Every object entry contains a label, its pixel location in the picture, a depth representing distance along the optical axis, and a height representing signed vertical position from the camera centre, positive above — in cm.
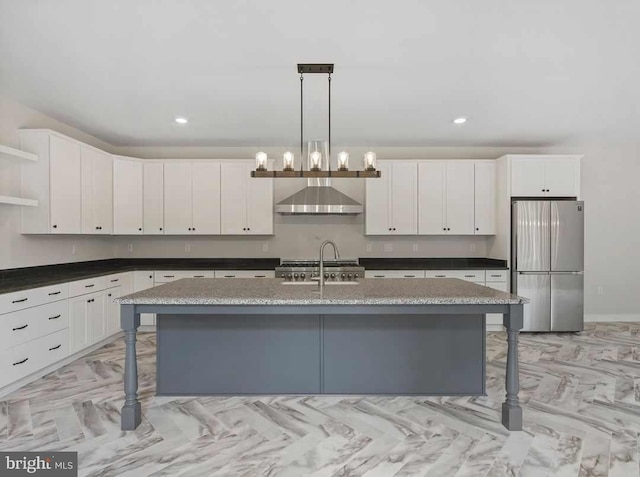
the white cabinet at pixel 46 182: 379 +57
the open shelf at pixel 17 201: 328 +33
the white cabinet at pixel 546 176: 502 +82
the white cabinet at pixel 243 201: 525 +50
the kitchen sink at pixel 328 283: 324 -42
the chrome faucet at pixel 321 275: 287 -31
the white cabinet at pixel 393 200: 530 +52
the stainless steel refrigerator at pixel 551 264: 483 -37
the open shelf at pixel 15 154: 333 +79
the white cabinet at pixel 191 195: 524 +59
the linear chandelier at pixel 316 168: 302 +57
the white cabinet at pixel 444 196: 530 +58
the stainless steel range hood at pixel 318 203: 477 +43
